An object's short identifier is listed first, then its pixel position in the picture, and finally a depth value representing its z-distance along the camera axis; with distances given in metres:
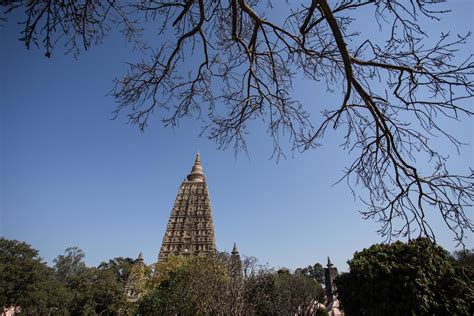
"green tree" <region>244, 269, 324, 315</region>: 16.08
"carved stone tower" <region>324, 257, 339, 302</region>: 35.22
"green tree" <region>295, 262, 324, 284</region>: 82.25
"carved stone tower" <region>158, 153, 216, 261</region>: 39.19
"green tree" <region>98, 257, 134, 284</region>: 53.19
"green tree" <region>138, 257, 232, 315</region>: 14.12
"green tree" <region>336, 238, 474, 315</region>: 7.65
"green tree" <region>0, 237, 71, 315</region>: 28.91
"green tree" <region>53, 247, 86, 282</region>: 57.83
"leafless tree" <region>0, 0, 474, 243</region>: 2.72
